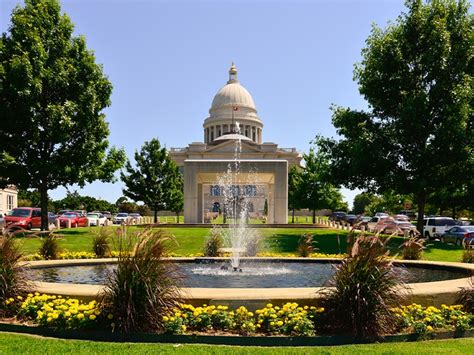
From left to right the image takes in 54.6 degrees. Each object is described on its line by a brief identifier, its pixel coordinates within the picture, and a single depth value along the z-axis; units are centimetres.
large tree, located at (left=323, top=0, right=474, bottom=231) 2398
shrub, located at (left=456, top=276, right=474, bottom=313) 731
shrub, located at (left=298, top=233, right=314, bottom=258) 1505
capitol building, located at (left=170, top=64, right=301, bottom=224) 3625
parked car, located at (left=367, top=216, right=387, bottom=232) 3133
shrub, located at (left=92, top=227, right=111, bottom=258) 1431
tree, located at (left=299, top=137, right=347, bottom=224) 4869
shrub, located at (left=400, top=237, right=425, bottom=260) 1417
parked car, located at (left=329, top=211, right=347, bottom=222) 5899
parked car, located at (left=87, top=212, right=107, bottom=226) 4397
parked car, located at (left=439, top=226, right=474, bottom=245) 2696
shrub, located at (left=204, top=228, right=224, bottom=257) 1528
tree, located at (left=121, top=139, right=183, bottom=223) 4888
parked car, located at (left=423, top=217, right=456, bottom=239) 3130
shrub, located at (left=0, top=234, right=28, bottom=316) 727
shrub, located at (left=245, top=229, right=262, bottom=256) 1636
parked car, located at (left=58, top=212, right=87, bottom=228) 3694
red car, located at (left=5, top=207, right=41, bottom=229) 3139
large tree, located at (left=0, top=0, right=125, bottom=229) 2428
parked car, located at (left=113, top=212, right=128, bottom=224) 4916
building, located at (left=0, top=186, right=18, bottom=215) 6078
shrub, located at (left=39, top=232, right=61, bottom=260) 1355
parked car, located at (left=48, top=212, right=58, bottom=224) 3799
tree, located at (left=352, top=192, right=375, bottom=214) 10127
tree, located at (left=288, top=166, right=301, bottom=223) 4991
